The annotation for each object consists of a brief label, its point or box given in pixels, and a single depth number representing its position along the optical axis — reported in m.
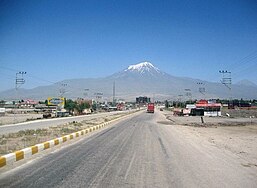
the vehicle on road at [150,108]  116.81
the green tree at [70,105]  101.50
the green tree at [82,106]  105.61
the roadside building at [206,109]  78.66
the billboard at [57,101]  78.12
